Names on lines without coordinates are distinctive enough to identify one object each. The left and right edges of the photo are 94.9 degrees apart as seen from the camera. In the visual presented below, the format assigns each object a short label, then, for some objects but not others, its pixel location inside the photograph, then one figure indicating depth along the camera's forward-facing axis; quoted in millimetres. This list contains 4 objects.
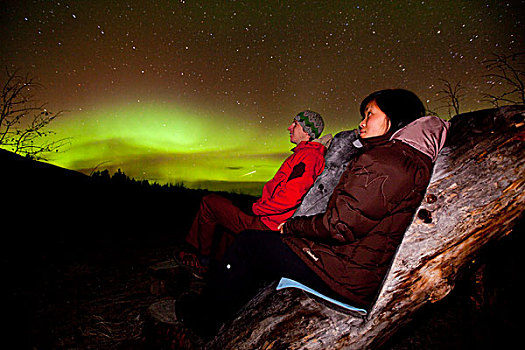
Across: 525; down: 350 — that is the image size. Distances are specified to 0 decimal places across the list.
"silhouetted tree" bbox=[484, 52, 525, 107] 4161
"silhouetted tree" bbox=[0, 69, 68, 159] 5776
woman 1276
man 2607
